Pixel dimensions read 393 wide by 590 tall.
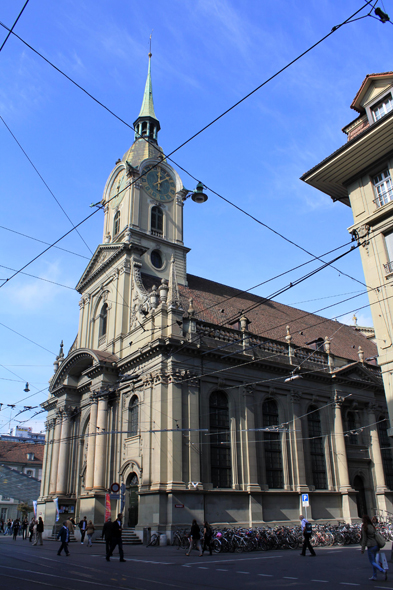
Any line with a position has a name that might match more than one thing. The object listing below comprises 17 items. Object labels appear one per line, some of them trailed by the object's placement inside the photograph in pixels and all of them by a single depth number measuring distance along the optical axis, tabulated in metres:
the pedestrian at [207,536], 19.66
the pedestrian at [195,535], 18.95
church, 26.00
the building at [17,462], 64.81
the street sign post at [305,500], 23.94
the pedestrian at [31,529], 28.98
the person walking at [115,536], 15.73
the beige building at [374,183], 18.33
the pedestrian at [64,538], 17.62
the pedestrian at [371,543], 11.12
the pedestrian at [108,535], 15.90
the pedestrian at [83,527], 27.24
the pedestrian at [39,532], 24.51
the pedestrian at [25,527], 35.21
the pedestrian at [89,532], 23.33
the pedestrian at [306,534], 17.80
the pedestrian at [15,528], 33.18
